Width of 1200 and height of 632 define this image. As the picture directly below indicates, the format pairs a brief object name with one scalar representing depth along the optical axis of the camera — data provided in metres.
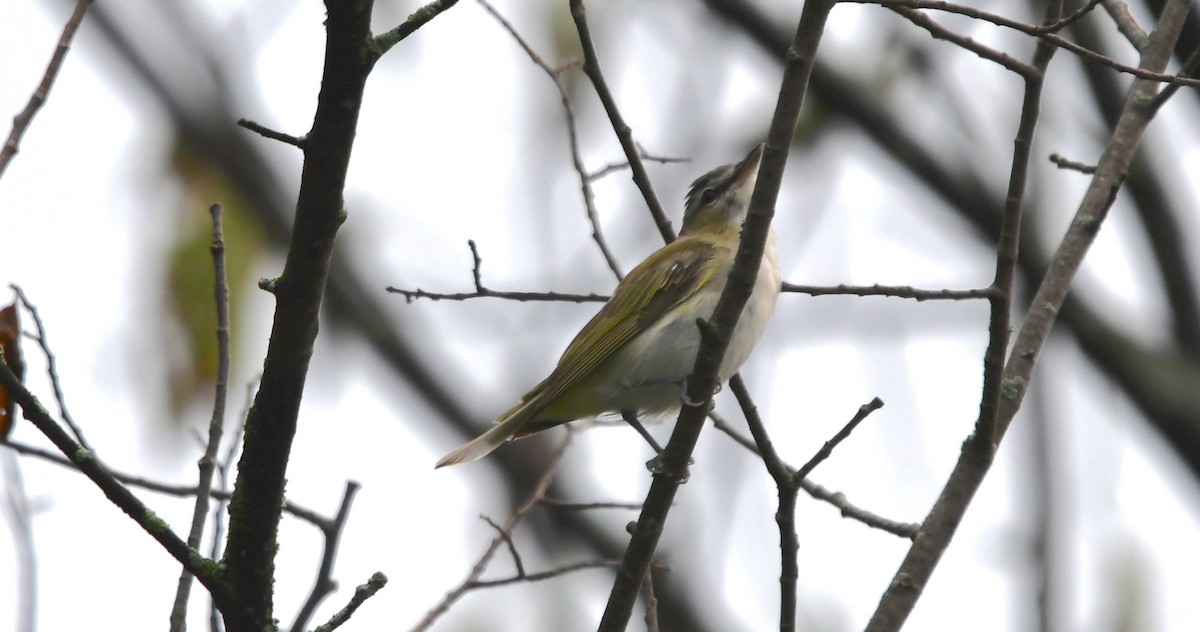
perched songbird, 10.86
